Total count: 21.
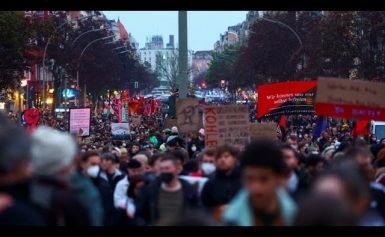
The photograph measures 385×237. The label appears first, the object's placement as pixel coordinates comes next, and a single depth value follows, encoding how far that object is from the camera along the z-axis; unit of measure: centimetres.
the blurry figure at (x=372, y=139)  3684
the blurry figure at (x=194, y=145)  2989
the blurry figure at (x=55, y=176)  806
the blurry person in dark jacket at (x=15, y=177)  711
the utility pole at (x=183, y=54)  4089
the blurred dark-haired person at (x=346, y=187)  669
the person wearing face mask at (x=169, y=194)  1325
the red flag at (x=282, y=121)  3965
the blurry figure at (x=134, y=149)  2840
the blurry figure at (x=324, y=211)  633
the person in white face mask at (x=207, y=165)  1549
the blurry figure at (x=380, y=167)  1606
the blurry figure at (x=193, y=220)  746
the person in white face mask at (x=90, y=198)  987
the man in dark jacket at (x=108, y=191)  1604
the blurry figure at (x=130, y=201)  1526
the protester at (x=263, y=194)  831
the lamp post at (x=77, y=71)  11569
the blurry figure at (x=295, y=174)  1325
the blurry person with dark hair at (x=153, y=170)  1444
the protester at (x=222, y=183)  1344
